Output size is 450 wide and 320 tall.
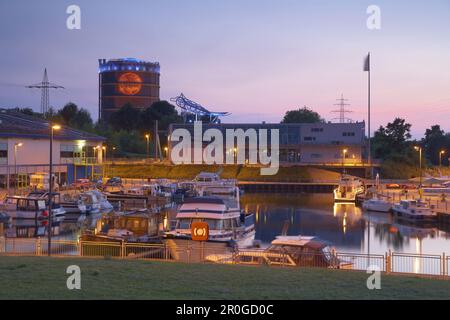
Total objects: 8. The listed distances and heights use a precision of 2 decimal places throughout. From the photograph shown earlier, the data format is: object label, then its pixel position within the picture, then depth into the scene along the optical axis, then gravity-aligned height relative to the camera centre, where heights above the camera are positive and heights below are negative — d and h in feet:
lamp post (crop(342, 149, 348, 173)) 339.85 +10.36
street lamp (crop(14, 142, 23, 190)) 221.03 +5.70
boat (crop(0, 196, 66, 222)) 172.96 -10.37
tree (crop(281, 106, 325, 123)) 484.74 +42.61
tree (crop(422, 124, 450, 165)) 428.15 +18.78
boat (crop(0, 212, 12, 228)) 166.45 -12.99
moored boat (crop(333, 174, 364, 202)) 246.68 -7.46
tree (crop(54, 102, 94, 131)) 445.62 +40.40
